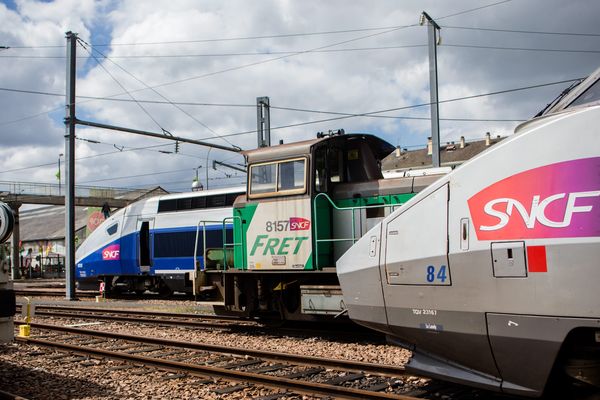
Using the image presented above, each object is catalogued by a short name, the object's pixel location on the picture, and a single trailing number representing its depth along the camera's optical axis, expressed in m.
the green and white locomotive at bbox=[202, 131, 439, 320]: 9.41
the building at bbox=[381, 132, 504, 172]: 58.41
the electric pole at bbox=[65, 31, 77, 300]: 18.70
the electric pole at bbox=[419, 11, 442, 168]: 14.24
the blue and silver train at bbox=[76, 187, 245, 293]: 18.02
